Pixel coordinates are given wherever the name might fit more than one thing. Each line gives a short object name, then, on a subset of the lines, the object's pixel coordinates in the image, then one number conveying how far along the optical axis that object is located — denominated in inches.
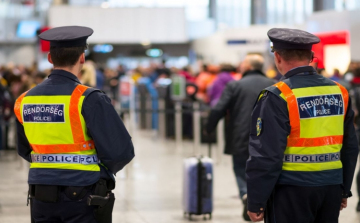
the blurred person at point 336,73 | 611.2
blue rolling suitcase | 299.7
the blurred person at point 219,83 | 526.0
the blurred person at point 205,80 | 610.6
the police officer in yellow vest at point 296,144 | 145.3
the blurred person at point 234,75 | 565.6
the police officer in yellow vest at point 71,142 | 143.8
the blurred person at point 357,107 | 319.9
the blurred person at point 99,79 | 798.5
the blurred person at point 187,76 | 650.6
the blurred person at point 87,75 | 495.8
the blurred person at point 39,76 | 473.4
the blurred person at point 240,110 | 291.3
